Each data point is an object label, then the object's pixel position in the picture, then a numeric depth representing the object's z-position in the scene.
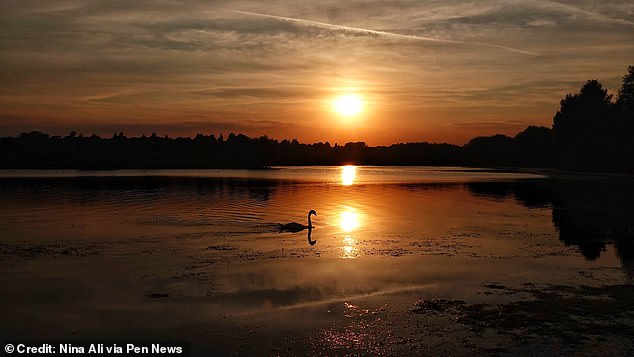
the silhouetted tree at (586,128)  119.06
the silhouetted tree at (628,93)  108.31
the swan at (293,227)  36.06
